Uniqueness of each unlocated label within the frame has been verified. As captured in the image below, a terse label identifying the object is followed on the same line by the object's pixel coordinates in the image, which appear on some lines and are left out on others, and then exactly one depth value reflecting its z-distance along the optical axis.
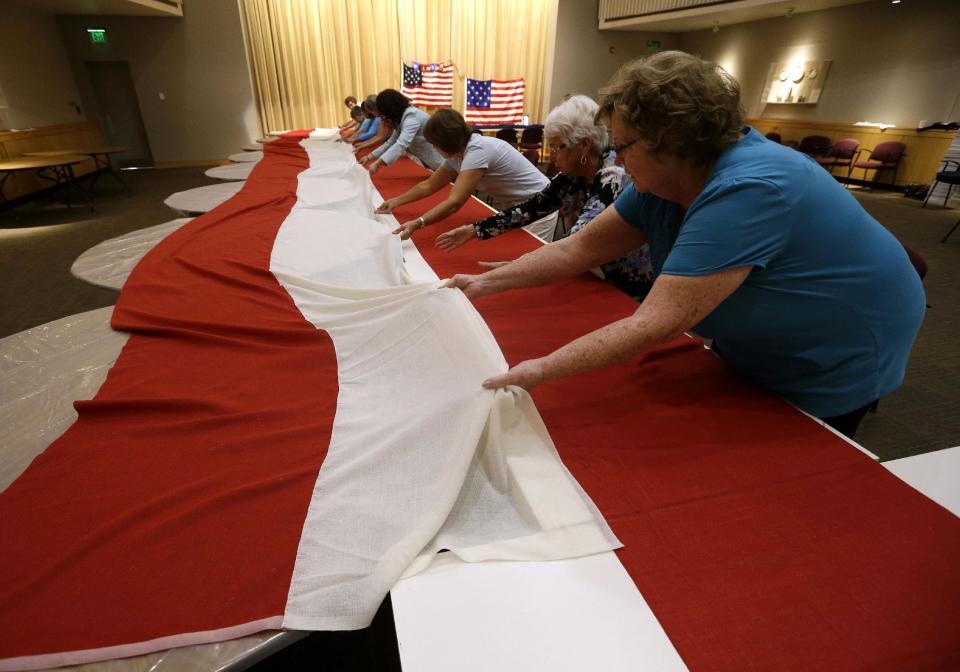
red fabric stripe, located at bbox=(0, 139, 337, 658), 0.61
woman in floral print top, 1.58
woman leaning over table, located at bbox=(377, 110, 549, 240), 2.23
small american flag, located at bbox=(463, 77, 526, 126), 9.61
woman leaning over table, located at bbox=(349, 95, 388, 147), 5.14
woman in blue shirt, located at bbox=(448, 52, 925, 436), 0.74
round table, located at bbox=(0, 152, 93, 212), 4.86
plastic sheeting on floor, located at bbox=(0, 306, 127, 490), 0.93
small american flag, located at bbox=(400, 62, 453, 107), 9.20
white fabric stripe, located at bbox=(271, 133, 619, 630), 0.65
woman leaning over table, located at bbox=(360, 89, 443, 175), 3.75
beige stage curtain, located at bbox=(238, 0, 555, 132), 8.48
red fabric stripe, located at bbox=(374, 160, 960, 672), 0.55
